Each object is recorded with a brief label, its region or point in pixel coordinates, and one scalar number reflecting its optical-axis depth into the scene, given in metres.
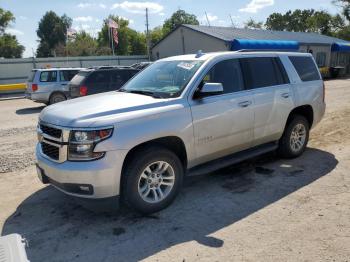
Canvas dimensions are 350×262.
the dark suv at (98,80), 12.27
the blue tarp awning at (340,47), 35.47
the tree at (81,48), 56.94
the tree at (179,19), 99.56
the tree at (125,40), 73.69
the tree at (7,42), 61.30
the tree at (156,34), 83.31
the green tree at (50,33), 76.19
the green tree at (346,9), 58.34
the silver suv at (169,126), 3.81
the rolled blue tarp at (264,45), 25.53
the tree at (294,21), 69.72
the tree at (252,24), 84.12
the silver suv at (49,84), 14.92
